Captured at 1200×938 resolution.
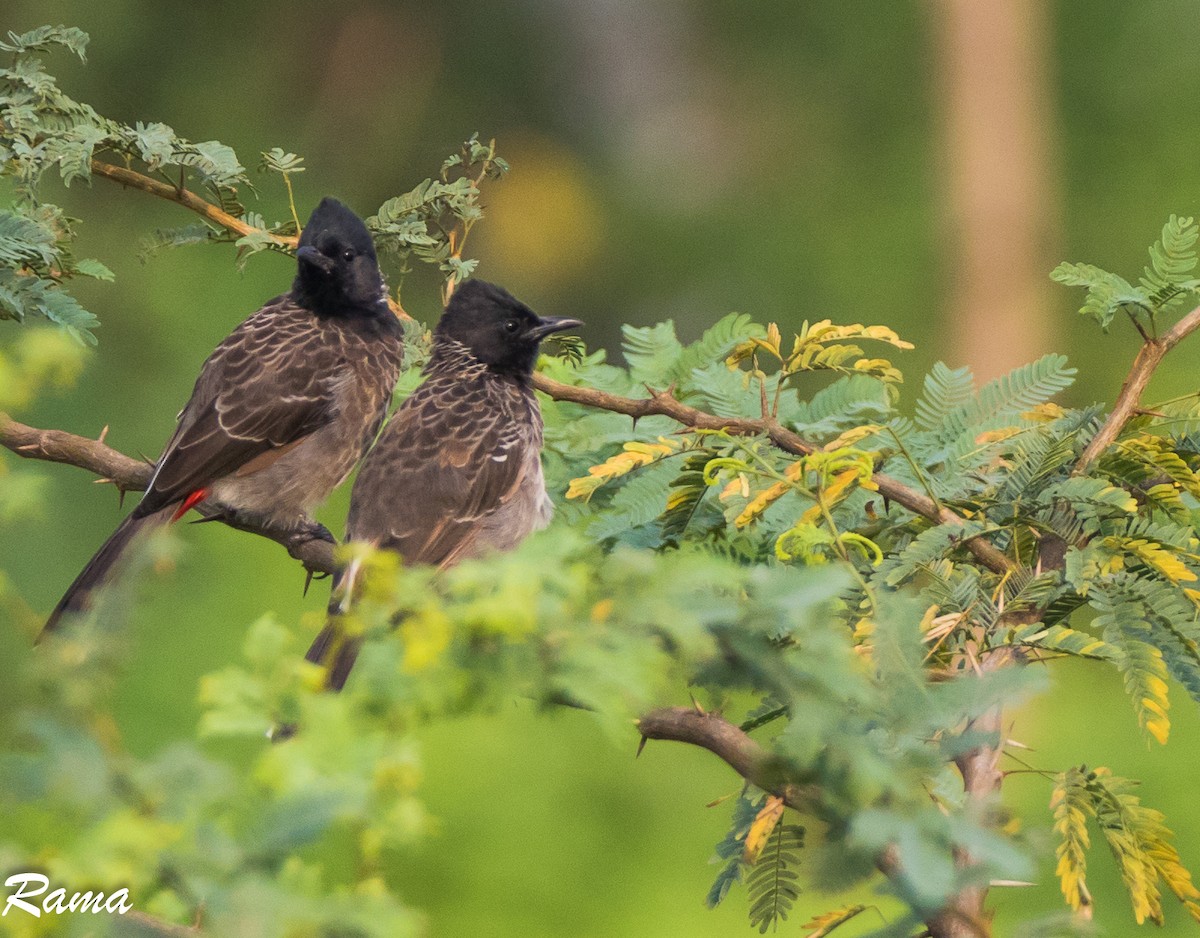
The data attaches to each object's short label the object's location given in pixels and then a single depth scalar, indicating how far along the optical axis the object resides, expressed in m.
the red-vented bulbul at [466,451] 5.93
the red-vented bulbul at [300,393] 6.39
